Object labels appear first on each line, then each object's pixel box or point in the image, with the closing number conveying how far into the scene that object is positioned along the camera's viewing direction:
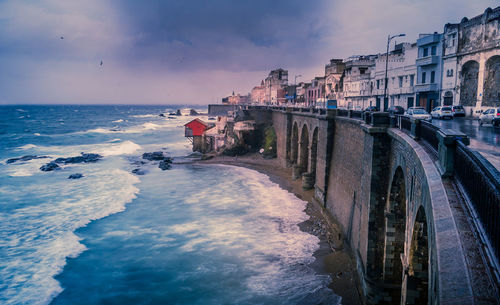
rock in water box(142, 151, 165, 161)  50.18
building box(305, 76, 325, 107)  70.61
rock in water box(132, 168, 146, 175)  40.56
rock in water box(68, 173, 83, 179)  38.03
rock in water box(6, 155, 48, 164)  50.34
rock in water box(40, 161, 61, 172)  42.88
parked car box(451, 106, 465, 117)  29.62
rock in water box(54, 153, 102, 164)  48.77
